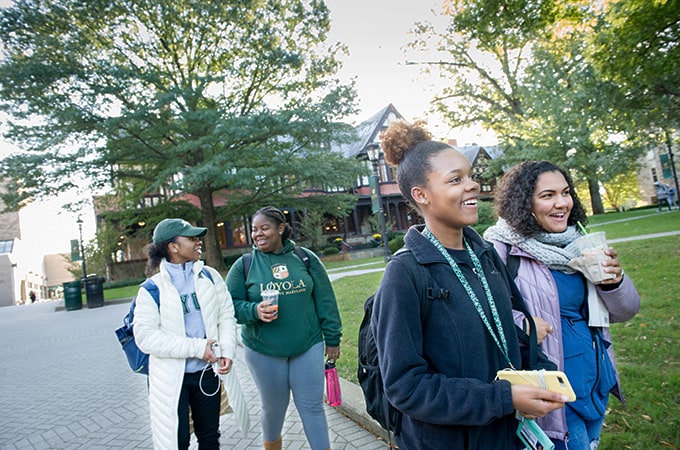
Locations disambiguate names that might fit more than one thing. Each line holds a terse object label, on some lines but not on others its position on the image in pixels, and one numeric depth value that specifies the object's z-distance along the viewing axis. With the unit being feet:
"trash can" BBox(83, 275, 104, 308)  58.90
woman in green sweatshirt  9.70
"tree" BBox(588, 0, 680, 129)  20.84
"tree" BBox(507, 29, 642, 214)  71.92
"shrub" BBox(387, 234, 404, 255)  69.92
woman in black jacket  4.30
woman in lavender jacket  6.32
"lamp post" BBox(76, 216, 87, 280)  68.85
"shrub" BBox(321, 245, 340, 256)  96.07
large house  98.78
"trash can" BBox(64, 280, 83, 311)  61.11
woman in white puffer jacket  8.65
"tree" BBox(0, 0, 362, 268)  53.36
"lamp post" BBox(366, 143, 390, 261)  40.70
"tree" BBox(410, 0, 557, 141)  87.51
